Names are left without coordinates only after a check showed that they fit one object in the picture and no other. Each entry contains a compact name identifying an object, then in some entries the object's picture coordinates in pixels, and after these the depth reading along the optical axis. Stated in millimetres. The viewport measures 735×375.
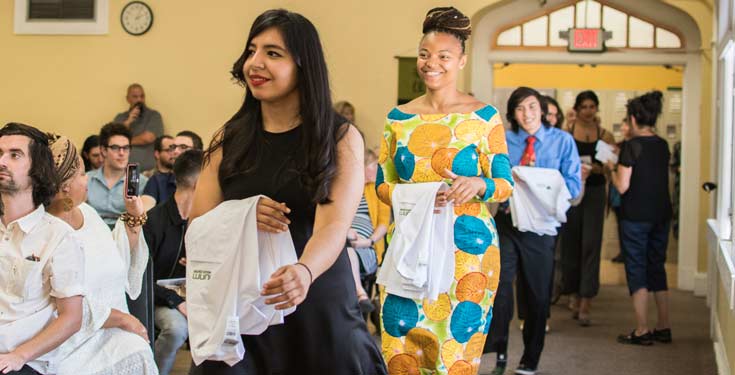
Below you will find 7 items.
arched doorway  10391
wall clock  10492
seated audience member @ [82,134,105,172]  7266
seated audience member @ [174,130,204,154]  6794
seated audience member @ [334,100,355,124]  9451
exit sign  10430
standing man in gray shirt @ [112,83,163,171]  10117
